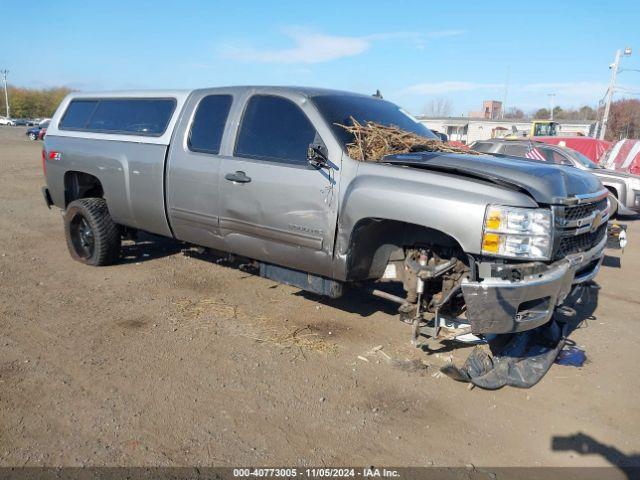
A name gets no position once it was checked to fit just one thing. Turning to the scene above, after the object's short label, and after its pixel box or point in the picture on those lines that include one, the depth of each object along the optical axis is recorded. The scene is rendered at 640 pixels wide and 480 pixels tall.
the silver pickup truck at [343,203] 3.35
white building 49.91
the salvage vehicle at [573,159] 11.64
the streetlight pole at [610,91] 31.47
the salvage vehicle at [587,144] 18.33
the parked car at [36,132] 39.43
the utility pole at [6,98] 97.32
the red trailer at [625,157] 14.05
